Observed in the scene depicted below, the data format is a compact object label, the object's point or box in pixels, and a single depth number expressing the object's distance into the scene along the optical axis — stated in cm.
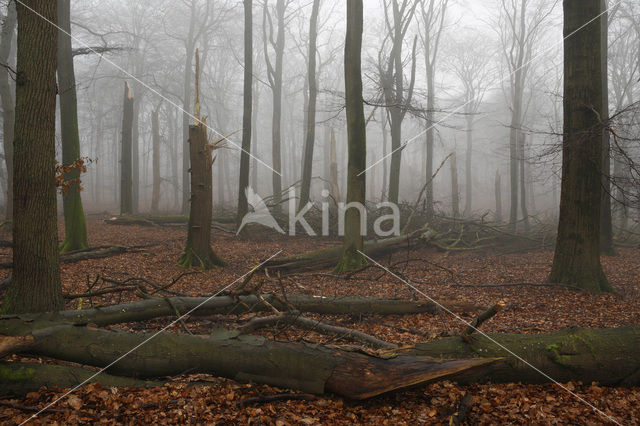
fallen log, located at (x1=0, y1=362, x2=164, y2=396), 301
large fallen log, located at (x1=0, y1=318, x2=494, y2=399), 312
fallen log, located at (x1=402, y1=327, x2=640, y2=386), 338
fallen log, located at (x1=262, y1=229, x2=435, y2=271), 889
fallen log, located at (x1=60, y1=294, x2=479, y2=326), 440
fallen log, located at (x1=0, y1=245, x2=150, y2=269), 809
